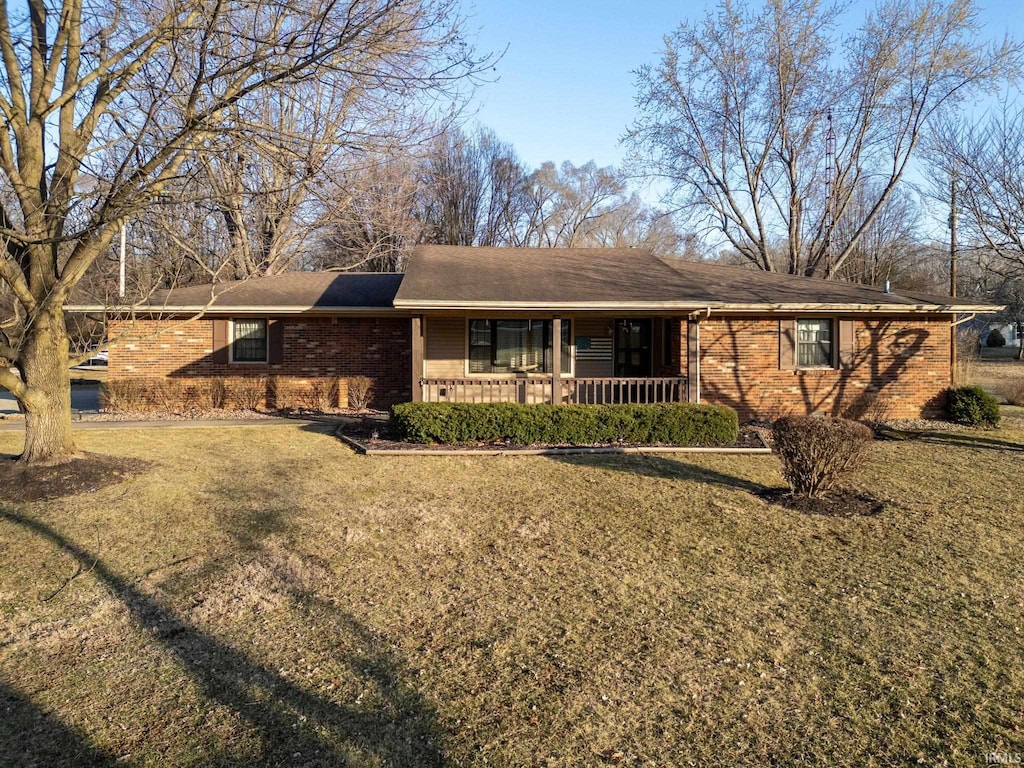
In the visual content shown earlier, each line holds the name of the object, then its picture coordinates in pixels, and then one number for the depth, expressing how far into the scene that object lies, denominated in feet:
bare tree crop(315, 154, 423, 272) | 28.48
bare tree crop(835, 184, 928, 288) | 120.26
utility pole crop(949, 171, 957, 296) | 46.12
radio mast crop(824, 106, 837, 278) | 85.15
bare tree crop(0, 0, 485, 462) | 22.30
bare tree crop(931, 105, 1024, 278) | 40.75
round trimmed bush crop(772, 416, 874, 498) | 23.77
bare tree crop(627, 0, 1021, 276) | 75.61
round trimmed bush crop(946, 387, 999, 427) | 43.16
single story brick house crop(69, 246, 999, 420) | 43.14
